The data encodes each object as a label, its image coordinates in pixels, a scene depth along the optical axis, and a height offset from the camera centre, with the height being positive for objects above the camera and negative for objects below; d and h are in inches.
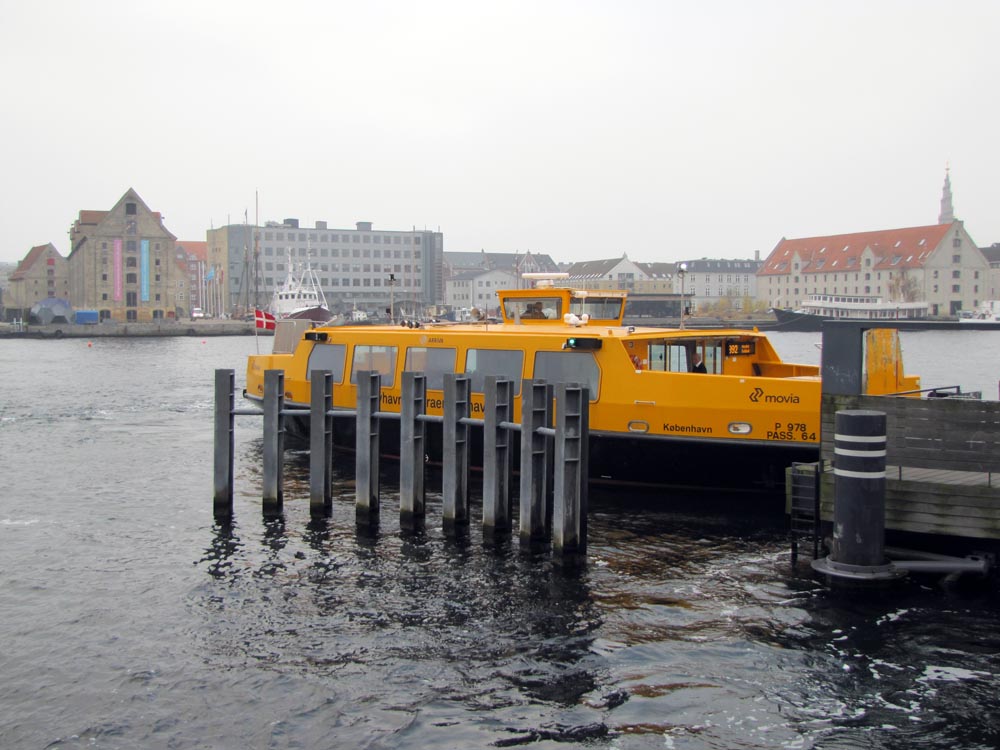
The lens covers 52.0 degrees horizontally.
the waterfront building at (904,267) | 5093.5 +233.5
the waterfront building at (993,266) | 5319.9 +252.1
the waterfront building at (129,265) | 4539.9 +186.6
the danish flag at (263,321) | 1048.5 -13.7
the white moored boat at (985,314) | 4569.4 -3.8
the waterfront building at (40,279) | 5211.6 +138.6
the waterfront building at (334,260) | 5940.0 +286.7
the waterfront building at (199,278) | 6205.7 +200.9
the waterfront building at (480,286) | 5871.1 +139.3
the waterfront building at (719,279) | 6565.0 +209.3
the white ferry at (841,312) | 4690.0 +3.5
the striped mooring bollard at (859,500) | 411.2 -77.0
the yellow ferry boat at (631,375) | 624.7 -43.6
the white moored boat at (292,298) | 4239.7 +41.8
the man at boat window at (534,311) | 799.9 -1.0
